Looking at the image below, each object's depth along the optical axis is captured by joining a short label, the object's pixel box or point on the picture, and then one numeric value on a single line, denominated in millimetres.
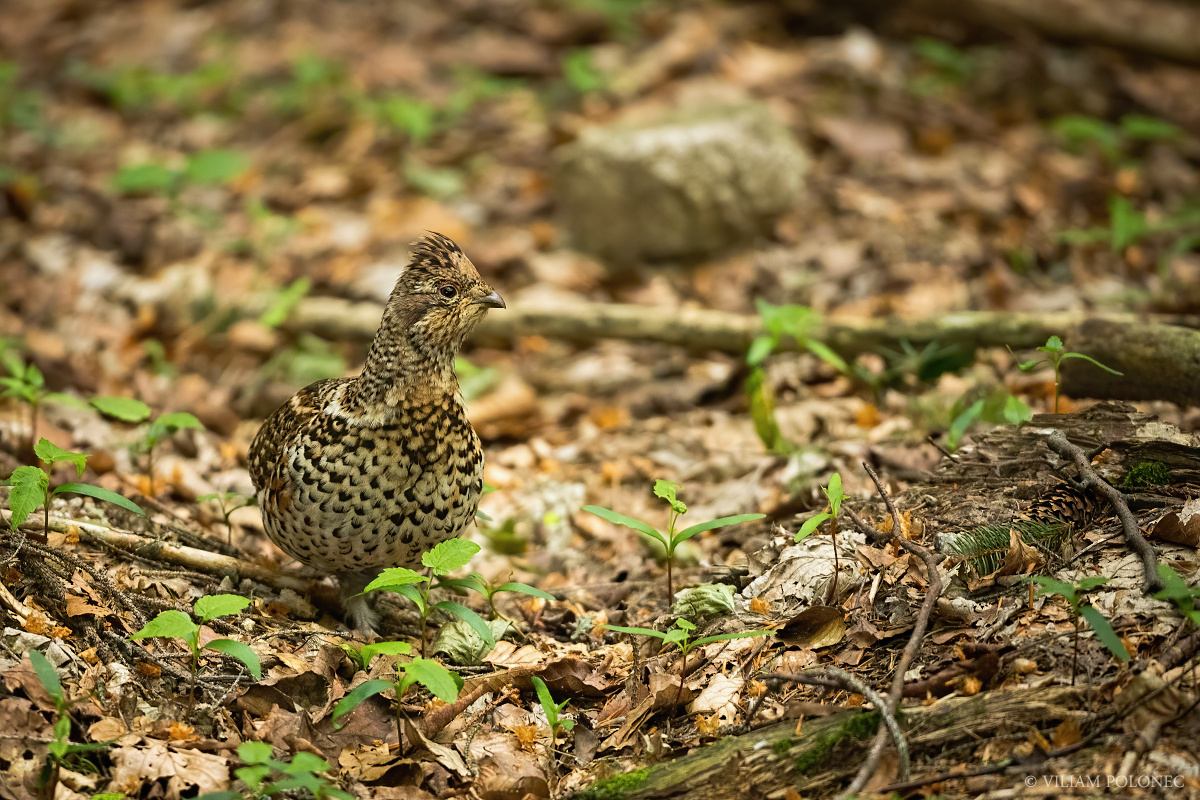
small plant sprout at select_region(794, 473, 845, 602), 8492
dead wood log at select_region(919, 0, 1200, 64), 20562
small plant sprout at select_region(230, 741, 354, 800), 6723
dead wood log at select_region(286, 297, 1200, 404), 10375
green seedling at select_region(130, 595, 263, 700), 7551
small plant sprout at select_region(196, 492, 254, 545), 10172
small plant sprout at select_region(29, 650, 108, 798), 6871
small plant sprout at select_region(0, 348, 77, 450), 10523
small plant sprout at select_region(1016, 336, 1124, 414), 9070
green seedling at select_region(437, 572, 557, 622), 8641
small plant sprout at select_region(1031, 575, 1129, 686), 6762
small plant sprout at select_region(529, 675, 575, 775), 7922
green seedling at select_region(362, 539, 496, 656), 7867
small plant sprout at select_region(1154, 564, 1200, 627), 6727
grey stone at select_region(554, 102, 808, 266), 16937
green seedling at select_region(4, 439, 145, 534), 8133
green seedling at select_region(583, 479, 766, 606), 8539
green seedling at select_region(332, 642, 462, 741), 7332
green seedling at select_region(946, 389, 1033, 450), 9602
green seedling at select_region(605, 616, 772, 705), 7996
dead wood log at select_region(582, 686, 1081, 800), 6941
